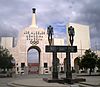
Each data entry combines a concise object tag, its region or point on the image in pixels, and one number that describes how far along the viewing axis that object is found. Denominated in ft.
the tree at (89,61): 88.90
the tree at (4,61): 103.55
